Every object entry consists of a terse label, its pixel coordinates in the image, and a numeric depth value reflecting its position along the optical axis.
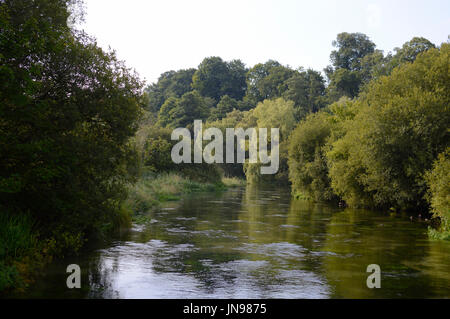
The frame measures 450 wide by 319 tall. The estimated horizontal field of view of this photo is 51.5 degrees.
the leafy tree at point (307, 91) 96.75
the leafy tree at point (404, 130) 25.98
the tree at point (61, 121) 11.26
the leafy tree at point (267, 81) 111.94
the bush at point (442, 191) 20.14
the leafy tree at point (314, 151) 39.31
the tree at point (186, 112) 94.50
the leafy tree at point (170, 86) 128.38
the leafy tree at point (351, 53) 105.21
